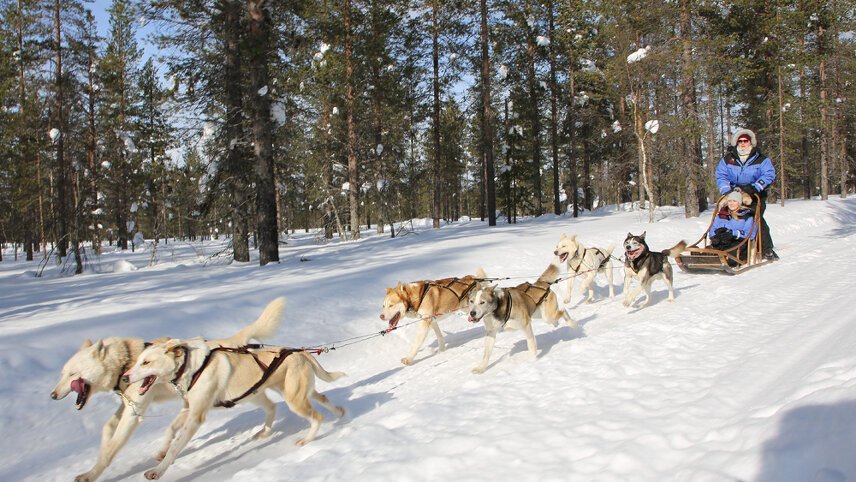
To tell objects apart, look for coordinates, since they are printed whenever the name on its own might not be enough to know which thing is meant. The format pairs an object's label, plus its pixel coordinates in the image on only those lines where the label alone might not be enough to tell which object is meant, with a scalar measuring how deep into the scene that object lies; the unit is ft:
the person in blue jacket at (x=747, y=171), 31.17
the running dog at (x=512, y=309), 16.72
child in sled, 30.53
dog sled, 28.60
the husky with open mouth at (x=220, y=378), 11.17
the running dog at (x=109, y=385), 10.80
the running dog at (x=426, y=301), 19.49
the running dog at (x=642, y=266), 24.94
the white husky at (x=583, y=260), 27.61
